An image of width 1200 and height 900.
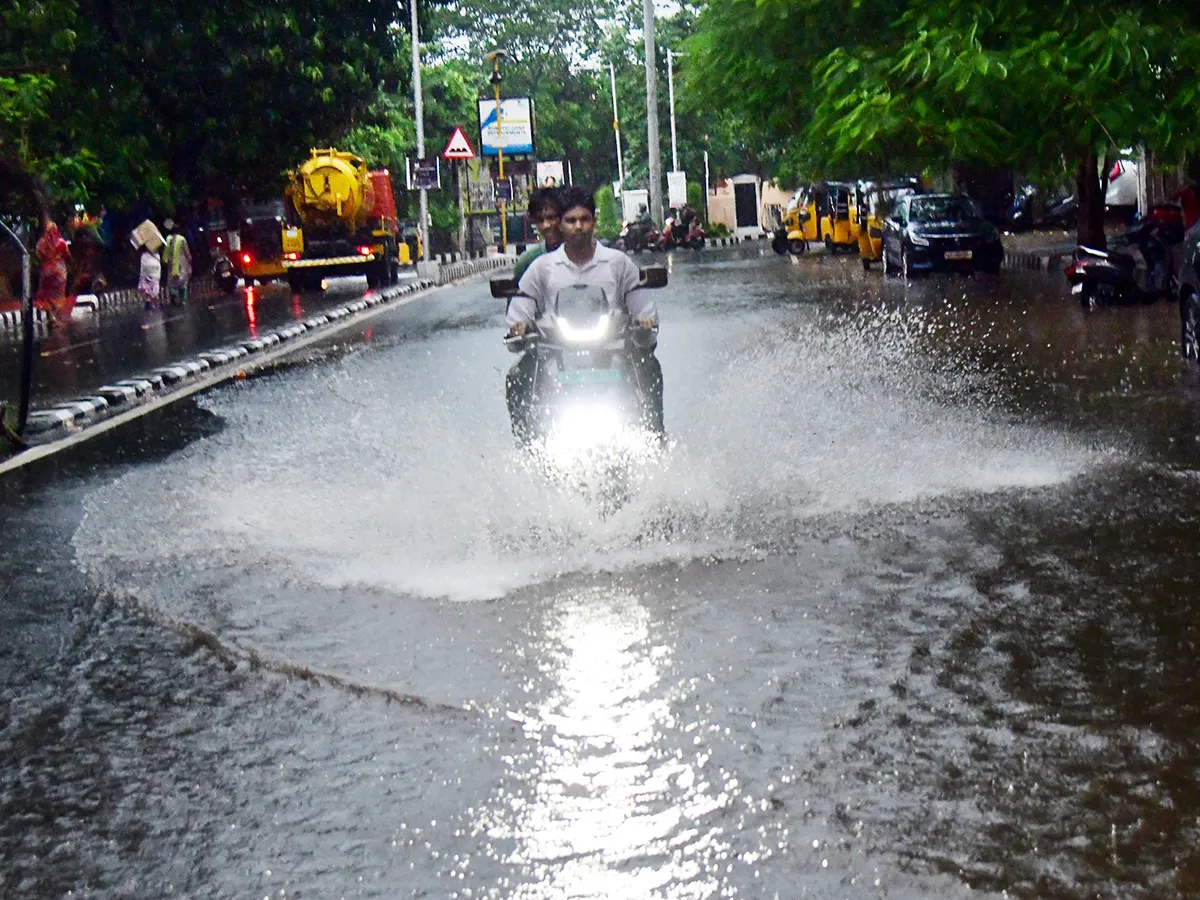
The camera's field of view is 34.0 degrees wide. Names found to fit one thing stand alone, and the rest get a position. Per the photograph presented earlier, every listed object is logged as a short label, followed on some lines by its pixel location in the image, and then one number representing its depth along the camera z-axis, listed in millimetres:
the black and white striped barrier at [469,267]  47041
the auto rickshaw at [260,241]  44250
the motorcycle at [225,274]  44531
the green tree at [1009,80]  18867
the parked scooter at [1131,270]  20625
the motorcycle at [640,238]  60406
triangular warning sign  44656
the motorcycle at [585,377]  9547
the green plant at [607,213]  94000
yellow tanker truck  43031
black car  31984
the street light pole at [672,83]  81531
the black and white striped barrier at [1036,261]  32447
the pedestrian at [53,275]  33750
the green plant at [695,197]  86438
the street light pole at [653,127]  60031
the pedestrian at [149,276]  36312
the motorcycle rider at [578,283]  9867
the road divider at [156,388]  13906
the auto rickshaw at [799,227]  49750
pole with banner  62872
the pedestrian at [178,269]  39819
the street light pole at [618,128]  91438
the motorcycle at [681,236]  61406
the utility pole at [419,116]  50594
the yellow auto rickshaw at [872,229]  38312
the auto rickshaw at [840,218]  49969
